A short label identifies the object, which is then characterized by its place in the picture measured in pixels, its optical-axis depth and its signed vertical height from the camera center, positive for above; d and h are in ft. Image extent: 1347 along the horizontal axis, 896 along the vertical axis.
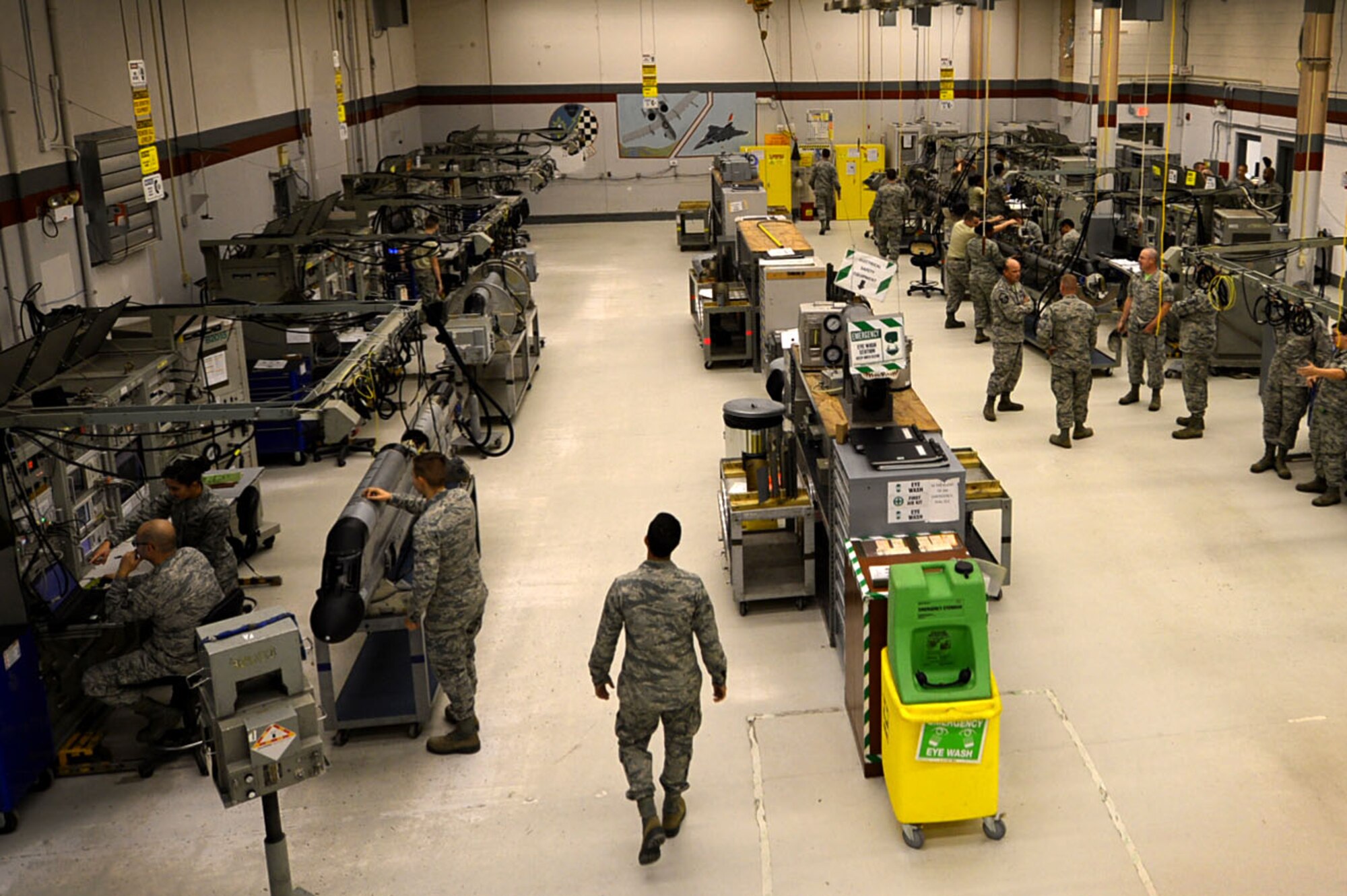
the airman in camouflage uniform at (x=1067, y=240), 45.29 -3.93
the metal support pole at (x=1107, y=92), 54.49 +1.49
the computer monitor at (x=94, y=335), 25.84 -3.35
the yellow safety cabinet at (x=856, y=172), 77.15 -2.06
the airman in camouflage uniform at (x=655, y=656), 16.88 -6.75
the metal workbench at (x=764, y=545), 24.66 -8.28
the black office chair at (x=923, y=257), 53.47 -5.09
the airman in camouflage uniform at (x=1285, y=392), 30.17 -6.52
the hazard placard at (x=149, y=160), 30.86 +0.19
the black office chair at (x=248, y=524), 26.45 -7.56
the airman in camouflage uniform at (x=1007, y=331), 35.32 -5.55
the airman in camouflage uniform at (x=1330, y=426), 28.45 -6.99
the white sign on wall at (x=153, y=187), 30.91 -0.47
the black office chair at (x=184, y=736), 20.16 -9.07
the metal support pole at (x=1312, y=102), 40.45 +0.53
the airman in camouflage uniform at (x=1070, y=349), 33.22 -5.69
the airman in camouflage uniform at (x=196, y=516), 22.13 -6.08
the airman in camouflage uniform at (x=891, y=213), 59.77 -3.59
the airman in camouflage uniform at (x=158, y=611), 19.61 -6.81
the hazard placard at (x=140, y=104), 30.55 +1.53
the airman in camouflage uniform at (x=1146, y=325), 35.99 -5.67
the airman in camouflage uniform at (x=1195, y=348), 33.83 -5.91
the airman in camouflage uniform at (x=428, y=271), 34.53 -3.35
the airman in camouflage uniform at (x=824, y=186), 71.36 -2.65
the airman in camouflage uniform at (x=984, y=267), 44.70 -4.67
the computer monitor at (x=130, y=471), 27.45 -6.55
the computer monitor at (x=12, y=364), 23.12 -3.50
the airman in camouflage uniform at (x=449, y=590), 19.31 -6.63
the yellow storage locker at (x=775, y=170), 75.77 -1.68
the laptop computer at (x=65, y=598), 21.27 -7.34
